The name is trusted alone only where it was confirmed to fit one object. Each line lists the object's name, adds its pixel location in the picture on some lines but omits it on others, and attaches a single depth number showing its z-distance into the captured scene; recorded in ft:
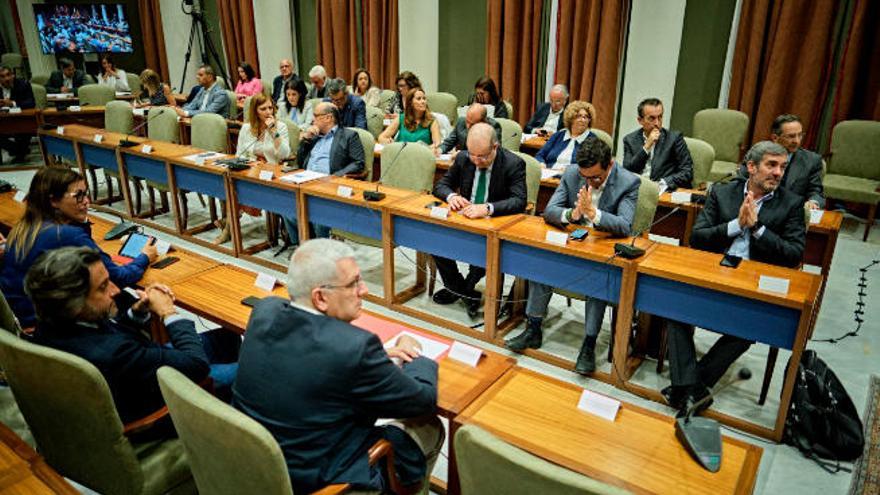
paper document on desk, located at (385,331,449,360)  6.57
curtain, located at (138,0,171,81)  33.06
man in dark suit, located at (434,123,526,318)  11.02
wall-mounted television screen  30.19
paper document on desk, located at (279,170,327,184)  12.92
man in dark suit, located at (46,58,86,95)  28.89
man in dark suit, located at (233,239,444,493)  4.92
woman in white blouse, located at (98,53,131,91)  28.55
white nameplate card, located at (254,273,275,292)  8.18
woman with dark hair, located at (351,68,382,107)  22.52
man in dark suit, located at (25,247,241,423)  5.44
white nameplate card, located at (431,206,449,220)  10.70
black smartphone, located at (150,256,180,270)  9.02
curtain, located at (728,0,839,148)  17.29
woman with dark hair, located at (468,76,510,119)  18.70
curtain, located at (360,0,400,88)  25.11
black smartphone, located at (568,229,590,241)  9.52
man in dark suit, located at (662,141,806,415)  8.92
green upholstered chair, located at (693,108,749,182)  17.34
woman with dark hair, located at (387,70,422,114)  19.08
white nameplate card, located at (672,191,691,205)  12.50
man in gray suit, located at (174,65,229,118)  22.17
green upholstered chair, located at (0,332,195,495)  5.12
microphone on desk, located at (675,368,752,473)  4.99
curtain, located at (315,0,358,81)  26.43
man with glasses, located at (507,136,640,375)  9.70
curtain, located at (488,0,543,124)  21.80
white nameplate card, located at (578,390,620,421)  5.64
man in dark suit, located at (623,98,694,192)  13.75
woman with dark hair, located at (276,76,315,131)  19.16
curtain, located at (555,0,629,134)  20.12
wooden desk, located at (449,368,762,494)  4.87
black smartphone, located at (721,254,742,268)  8.67
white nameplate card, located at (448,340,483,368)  6.42
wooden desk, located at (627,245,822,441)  7.81
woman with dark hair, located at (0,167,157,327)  7.88
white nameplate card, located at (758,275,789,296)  7.83
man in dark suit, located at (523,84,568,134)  18.33
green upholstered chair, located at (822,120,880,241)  16.10
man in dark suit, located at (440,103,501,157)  14.73
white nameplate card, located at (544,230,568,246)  9.50
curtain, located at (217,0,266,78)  29.78
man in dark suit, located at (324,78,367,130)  17.75
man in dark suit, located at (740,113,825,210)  11.78
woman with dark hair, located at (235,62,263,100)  25.25
